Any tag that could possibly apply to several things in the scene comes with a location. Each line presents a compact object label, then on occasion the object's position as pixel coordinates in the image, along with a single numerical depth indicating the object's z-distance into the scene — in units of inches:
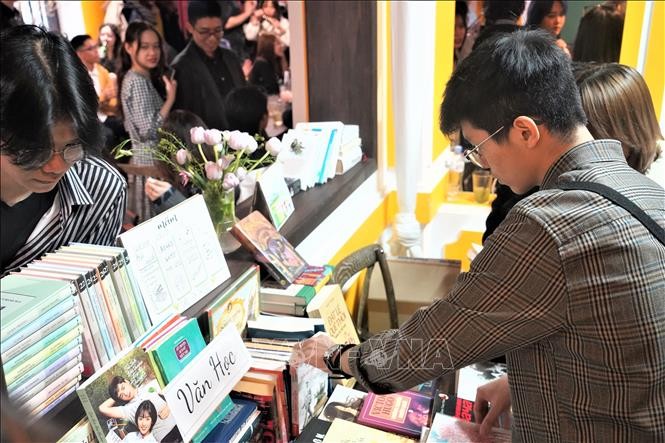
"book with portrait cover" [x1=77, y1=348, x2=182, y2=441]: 40.6
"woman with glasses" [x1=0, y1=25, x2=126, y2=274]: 34.0
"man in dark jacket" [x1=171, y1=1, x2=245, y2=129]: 138.9
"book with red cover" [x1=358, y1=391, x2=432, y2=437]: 58.1
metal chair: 90.2
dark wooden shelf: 40.0
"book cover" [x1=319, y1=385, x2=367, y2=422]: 61.0
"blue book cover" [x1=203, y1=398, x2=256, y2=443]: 49.8
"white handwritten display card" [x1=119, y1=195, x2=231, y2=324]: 50.5
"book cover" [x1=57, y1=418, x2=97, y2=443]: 39.4
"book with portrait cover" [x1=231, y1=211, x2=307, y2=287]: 69.2
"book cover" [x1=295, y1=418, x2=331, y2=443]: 55.9
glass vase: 67.6
